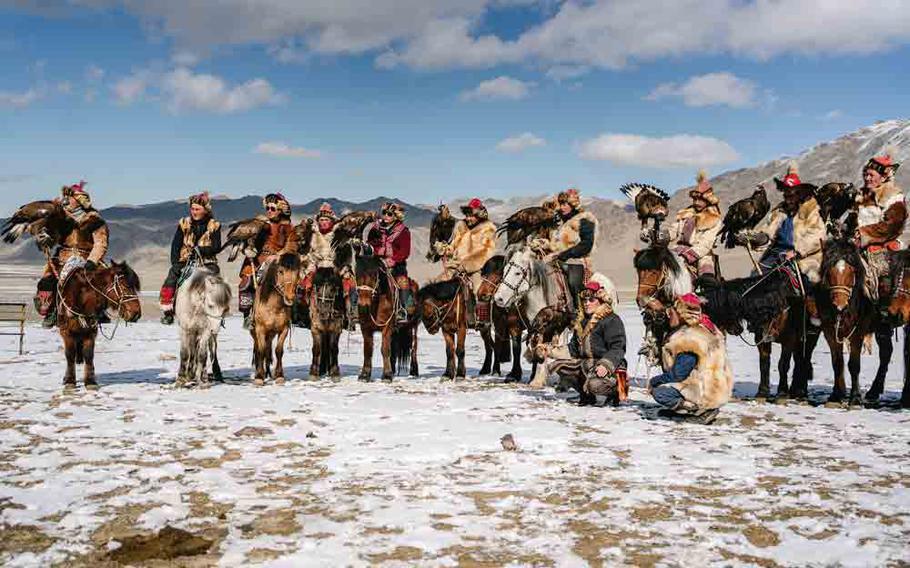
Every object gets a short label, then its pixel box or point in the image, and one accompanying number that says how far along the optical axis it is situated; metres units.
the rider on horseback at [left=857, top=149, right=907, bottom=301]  11.02
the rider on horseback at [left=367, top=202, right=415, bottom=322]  13.45
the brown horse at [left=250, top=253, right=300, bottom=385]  12.59
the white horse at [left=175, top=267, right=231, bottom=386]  12.20
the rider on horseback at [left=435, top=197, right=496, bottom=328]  13.87
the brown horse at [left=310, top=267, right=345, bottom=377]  13.03
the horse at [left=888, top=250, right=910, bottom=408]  10.91
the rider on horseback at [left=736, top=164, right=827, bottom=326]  11.23
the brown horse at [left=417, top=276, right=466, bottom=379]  13.84
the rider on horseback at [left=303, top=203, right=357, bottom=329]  12.94
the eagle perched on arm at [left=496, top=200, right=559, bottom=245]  13.12
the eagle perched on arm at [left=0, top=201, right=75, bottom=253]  11.22
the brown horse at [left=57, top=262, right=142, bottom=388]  11.59
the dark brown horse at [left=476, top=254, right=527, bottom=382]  13.06
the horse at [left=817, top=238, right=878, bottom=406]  10.67
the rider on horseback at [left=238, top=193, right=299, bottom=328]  12.90
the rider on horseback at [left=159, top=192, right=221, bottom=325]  12.57
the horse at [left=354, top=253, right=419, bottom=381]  12.82
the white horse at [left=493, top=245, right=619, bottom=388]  12.39
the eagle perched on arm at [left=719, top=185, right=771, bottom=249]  11.72
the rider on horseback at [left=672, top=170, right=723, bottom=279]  11.88
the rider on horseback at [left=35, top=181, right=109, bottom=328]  11.57
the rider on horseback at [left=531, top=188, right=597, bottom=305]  12.98
